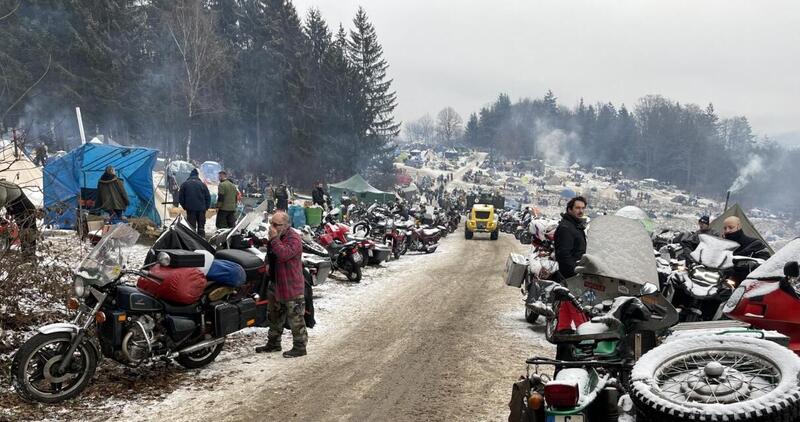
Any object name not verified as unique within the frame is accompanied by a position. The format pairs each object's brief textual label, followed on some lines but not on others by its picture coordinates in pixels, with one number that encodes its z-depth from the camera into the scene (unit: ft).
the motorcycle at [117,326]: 15.42
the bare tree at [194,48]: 112.57
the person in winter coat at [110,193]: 41.01
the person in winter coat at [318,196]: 70.44
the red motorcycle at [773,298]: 12.85
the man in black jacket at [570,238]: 22.07
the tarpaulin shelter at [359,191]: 111.82
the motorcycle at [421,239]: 60.15
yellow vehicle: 84.84
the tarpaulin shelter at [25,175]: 42.82
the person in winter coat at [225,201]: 46.01
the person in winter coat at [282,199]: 66.22
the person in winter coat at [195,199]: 42.63
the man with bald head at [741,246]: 20.98
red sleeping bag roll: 17.61
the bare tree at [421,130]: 554.05
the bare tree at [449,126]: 495.82
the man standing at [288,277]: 21.02
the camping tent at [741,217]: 38.22
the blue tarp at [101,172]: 46.70
